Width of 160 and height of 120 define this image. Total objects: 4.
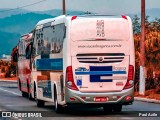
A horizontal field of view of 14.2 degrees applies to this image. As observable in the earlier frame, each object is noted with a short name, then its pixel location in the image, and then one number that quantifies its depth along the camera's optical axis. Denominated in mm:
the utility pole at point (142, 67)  35312
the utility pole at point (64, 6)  53716
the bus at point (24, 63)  32406
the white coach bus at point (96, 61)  21344
